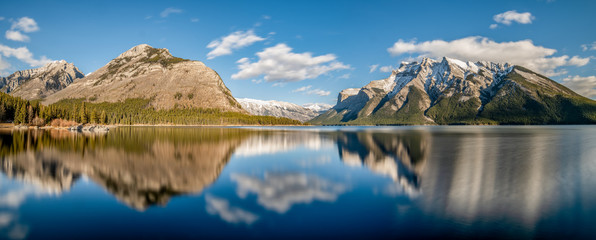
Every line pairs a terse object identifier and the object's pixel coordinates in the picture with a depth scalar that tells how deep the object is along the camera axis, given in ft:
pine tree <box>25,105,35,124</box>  373.40
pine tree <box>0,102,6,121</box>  370.53
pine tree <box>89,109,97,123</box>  473.67
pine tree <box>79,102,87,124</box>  450.71
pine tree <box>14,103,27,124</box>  369.32
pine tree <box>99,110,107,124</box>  501.56
